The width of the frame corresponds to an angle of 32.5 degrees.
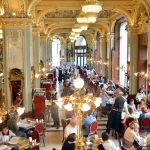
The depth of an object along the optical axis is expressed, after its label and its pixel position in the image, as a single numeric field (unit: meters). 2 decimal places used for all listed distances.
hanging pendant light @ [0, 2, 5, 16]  8.83
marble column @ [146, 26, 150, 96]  10.35
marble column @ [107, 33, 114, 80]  17.53
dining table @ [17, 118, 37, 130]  7.72
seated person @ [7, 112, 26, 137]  7.21
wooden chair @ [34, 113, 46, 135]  9.47
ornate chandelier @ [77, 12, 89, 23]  9.10
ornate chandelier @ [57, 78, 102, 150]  4.76
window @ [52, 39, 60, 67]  33.01
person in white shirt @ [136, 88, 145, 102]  10.87
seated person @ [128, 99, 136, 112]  9.05
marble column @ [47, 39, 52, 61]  21.57
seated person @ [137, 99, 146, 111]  9.18
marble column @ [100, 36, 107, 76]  19.60
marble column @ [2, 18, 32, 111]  9.19
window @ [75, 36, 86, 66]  33.63
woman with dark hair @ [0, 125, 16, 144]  6.46
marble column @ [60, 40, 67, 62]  33.32
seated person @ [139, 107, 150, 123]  8.21
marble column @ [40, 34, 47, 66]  17.52
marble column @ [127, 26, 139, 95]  12.24
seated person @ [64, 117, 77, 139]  6.83
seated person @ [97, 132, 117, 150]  5.66
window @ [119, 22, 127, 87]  15.99
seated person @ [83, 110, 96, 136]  7.44
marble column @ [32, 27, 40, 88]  12.73
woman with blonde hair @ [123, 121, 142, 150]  6.21
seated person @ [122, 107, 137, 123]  8.07
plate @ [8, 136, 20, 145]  6.43
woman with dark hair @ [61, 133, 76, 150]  5.73
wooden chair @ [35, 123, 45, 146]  7.64
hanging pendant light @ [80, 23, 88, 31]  12.03
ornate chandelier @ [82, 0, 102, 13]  6.42
